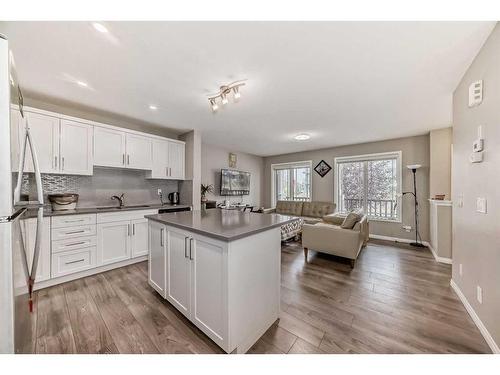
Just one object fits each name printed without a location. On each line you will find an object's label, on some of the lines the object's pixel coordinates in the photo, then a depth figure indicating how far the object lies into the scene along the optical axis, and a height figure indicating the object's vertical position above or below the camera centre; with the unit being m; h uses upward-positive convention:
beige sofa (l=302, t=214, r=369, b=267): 2.89 -0.81
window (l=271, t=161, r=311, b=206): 6.25 +0.20
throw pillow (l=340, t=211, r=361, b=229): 3.05 -0.53
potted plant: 4.99 -0.08
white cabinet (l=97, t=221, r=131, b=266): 2.77 -0.83
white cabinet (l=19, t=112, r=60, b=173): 2.45 +0.62
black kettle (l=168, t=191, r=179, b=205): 4.10 -0.24
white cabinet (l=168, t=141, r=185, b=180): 3.87 +0.55
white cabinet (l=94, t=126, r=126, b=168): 2.98 +0.63
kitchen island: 1.34 -0.69
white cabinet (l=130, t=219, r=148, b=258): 3.10 -0.84
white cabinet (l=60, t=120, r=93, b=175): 2.68 +0.56
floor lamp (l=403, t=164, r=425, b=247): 4.11 -0.30
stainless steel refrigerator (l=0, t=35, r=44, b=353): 0.76 -0.16
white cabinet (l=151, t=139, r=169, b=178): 3.63 +0.54
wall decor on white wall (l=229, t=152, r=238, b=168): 5.95 +0.85
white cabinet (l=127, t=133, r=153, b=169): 3.32 +0.62
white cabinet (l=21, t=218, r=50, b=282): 2.30 -0.84
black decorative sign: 5.68 +0.57
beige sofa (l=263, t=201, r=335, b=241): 5.19 -0.64
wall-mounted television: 5.62 +0.15
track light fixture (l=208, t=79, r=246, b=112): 2.14 +1.11
